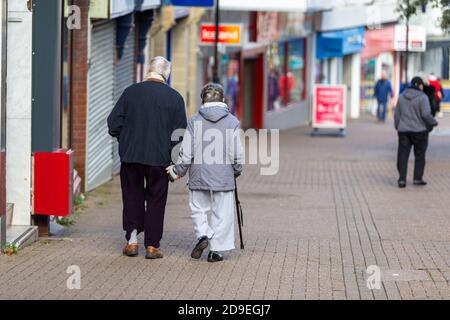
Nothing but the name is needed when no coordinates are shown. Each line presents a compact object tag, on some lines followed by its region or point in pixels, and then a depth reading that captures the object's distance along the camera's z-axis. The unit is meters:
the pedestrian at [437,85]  35.13
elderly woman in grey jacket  10.68
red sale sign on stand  33.19
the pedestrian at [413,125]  18.69
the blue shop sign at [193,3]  21.30
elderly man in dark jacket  10.73
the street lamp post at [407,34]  25.01
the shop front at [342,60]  46.81
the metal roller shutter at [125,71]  20.14
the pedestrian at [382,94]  43.75
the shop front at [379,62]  54.97
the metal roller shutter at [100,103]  17.80
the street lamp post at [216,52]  23.50
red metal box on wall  11.90
